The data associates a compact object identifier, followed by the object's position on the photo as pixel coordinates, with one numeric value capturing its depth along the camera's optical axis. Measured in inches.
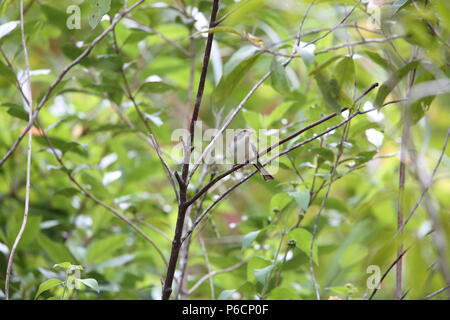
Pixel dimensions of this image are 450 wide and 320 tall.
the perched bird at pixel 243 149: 154.5
